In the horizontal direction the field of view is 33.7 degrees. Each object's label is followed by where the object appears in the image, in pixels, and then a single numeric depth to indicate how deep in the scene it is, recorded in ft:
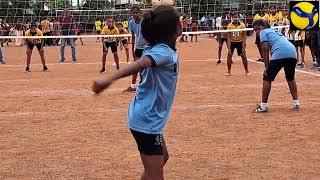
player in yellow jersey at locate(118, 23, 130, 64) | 57.64
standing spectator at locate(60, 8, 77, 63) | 69.21
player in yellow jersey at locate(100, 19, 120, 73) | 50.12
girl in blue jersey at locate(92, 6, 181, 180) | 11.03
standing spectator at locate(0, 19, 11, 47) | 78.74
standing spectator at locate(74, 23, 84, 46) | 73.33
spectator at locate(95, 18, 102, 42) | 76.69
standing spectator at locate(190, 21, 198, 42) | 80.64
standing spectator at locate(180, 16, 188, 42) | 71.69
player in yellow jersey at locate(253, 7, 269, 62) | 64.66
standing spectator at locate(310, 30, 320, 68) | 49.83
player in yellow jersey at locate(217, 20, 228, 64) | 55.57
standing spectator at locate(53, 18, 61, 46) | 69.72
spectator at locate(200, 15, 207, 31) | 80.18
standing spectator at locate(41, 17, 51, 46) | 68.13
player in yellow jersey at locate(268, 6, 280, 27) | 68.27
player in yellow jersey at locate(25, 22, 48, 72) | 52.27
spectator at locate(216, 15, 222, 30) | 68.20
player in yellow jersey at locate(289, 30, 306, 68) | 52.26
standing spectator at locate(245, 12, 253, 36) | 69.91
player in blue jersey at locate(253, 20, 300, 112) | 27.96
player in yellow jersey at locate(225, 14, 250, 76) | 44.47
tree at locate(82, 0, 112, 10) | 81.15
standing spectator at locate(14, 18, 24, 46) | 73.09
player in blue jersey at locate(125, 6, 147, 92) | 33.55
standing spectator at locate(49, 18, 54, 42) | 69.64
